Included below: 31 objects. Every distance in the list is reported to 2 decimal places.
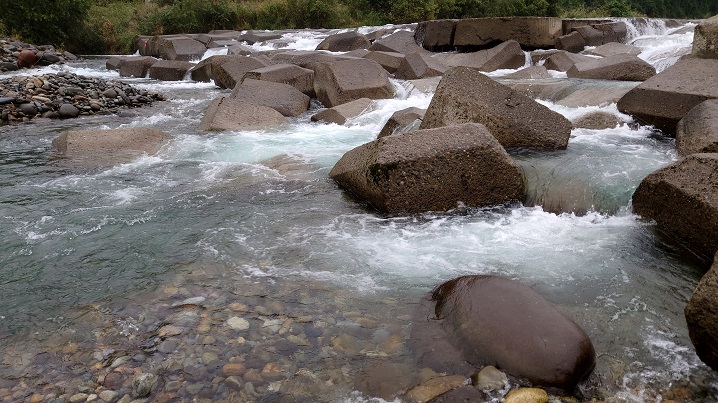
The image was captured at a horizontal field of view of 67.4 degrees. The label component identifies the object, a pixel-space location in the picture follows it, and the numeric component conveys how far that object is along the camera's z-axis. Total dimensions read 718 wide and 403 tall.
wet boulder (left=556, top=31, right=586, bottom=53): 17.06
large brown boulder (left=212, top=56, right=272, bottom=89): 12.84
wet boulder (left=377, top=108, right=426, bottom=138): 7.26
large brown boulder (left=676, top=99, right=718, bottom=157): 5.78
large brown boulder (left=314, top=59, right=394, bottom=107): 10.34
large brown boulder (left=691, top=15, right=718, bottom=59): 7.88
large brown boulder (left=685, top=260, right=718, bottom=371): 2.89
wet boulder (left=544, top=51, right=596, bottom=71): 13.33
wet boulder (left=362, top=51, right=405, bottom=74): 13.40
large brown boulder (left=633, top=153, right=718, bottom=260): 4.25
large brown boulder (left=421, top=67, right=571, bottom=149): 6.50
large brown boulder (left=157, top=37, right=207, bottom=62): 19.12
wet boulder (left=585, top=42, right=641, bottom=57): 14.56
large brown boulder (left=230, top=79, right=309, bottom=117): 9.80
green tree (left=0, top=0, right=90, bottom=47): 22.20
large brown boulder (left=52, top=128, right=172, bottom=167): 7.34
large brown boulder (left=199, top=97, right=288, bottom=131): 8.88
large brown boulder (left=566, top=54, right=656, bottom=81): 10.56
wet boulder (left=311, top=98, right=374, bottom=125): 9.25
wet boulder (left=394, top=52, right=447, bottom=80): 12.75
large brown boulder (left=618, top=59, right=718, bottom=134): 6.94
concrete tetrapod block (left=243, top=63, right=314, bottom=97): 10.88
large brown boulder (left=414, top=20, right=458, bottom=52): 17.94
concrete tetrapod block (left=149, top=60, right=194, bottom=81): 15.45
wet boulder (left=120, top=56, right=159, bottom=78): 16.36
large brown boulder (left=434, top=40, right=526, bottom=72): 14.51
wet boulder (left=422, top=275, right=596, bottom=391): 2.96
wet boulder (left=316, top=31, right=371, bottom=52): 18.44
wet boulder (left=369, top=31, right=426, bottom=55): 17.06
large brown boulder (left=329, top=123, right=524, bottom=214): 5.06
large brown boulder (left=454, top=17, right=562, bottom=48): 17.08
